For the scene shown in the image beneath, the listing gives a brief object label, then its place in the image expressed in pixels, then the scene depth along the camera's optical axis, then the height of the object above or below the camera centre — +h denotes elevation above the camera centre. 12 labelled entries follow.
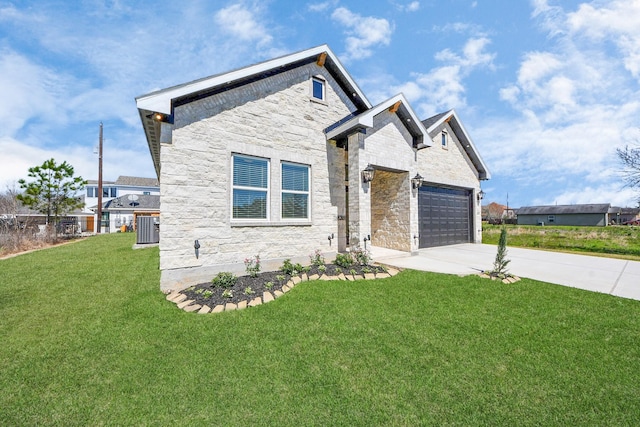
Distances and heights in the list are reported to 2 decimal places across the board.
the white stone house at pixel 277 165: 6.31 +1.66
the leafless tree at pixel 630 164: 16.55 +3.54
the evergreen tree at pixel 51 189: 19.08 +2.34
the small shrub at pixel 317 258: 7.64 -1.33
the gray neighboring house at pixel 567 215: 38.81 +0.31
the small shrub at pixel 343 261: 7.42 -1.33
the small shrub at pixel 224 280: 5.97 -1.51
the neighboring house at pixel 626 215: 46.56 +0.26
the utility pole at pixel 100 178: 25.08 +4.14
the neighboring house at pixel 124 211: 30.33 +0.94
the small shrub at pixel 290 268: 6.83 -1.42
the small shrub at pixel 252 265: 6.72 -1.35
